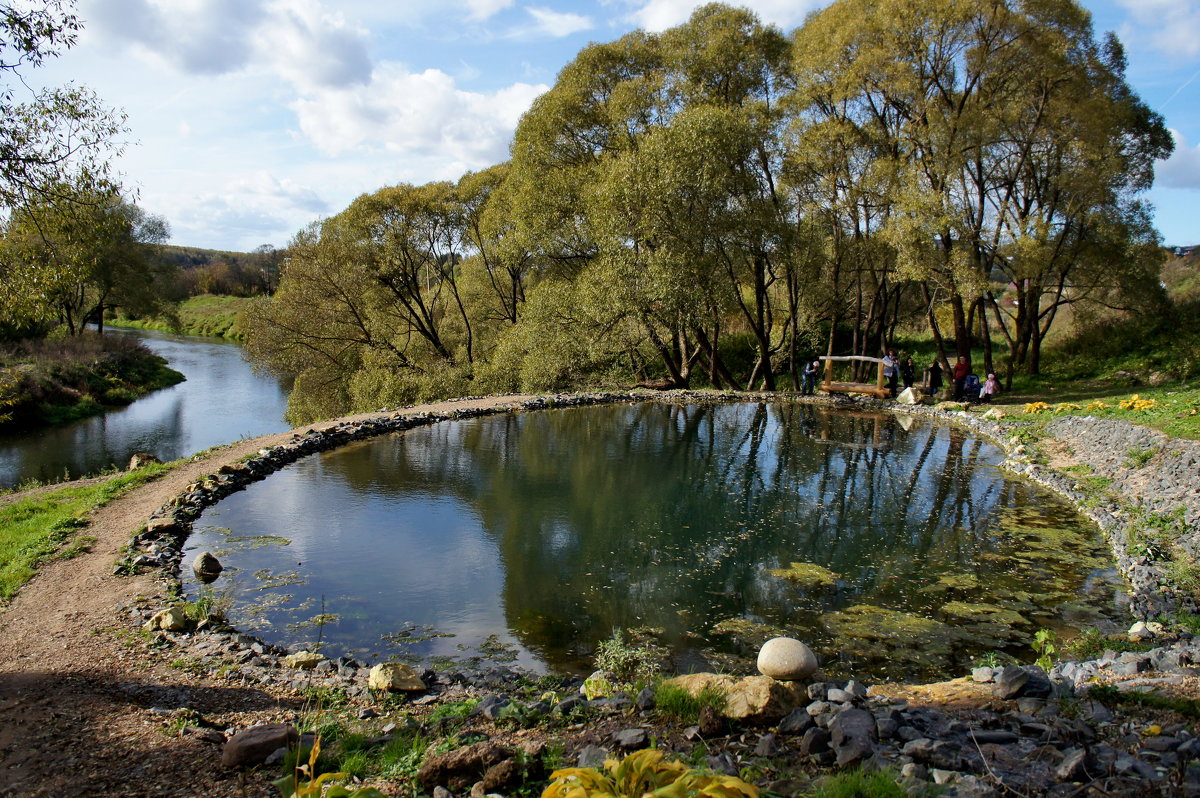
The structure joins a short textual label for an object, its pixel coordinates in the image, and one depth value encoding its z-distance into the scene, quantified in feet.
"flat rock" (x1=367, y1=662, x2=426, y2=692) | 19.97
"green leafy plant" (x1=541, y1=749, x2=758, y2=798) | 8.78
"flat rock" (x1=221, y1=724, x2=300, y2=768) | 14.71
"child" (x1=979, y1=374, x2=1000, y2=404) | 76.23
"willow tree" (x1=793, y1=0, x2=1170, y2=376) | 69.36
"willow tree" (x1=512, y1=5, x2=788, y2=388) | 77.77
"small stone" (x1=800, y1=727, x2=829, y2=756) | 14.88
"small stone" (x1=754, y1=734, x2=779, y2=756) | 14.82
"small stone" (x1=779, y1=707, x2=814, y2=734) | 15.84
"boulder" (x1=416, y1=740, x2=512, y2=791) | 13.92
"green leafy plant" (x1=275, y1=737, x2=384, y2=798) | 9.86
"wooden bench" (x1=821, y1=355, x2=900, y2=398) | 79.41
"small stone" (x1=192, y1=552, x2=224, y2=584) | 30.53
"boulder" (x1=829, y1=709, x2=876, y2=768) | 14.24
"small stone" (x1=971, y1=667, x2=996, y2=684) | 20.65
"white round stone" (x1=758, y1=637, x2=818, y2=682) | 19.89
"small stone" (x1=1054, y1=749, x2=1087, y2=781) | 13.28
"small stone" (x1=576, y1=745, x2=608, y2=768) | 13.92
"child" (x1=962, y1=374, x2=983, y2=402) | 77.05
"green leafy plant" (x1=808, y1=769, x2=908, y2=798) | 12.66
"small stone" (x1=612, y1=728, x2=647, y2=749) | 14.92
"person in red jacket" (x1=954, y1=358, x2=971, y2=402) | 77.10
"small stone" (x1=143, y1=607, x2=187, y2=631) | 23.95
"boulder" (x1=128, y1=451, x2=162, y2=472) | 51.18
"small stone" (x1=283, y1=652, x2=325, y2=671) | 22.02
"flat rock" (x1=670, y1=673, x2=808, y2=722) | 16.51
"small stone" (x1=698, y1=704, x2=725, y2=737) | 15.84
